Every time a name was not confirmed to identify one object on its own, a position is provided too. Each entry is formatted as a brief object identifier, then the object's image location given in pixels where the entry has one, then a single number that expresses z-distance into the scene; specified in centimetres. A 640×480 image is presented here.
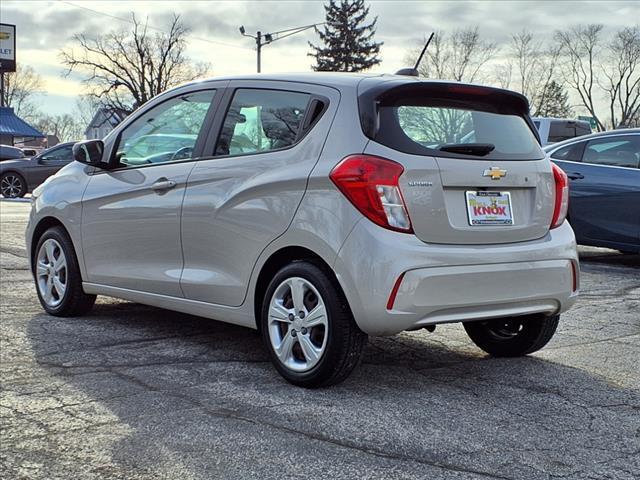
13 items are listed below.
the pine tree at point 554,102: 6303
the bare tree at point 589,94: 5688
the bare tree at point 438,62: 5388
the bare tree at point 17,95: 10142
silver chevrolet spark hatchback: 439
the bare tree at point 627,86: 5328
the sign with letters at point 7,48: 6525
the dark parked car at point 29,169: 2381
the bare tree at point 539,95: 5738
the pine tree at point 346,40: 6938
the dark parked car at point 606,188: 987
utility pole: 3800
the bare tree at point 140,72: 6525
